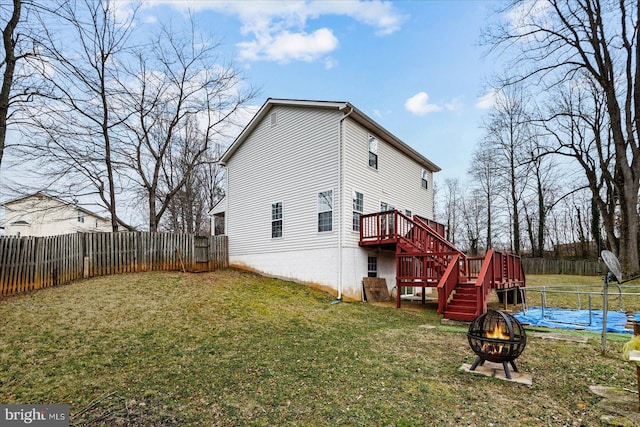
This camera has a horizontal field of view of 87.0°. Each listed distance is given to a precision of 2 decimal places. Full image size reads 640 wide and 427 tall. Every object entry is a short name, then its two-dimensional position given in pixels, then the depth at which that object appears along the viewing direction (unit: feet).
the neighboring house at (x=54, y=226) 101.74
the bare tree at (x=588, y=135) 67.41
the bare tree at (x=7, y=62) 27.76
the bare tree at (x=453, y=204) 133.90
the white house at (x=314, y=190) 40.19
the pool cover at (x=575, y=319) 27.07
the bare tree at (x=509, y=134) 89.10
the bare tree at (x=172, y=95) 53.83
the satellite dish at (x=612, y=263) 18.07
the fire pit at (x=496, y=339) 15.88
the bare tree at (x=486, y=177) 100.73
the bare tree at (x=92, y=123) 42.83
